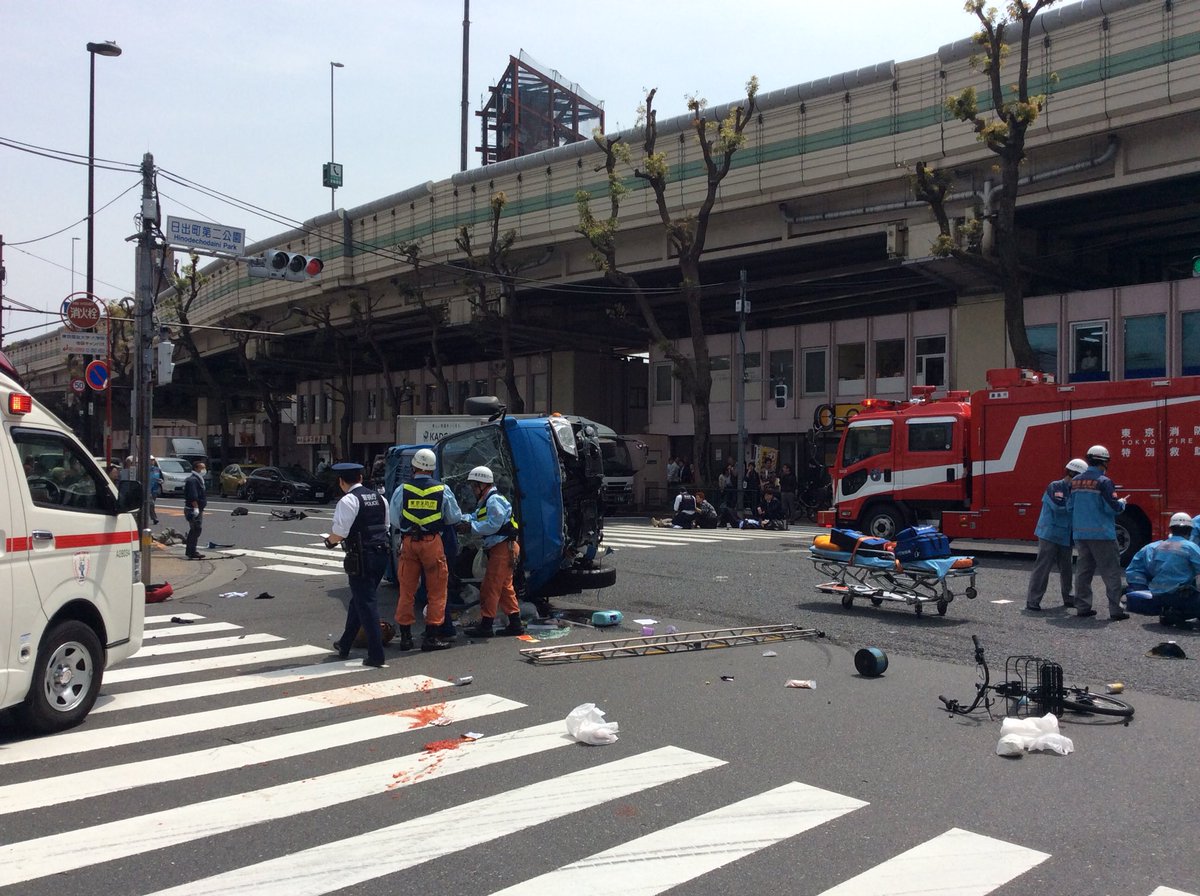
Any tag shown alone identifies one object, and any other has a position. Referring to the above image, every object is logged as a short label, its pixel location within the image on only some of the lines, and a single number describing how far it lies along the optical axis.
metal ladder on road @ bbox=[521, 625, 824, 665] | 8.99
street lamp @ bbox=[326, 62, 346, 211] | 49.59
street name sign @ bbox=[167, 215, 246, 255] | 15.53
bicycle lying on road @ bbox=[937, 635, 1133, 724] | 6.89
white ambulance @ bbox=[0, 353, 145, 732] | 6.08
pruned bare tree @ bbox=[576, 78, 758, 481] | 30.39
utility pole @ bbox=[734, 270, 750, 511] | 29.00
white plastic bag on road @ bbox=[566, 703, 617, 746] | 6.32
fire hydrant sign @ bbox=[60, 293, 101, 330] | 17.25
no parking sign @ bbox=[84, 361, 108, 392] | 16.56
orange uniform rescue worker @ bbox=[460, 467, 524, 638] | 9.83
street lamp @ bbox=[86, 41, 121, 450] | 27.97
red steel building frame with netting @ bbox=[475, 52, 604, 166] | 54.97
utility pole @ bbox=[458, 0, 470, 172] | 52.41
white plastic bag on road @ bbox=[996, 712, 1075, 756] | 6.11
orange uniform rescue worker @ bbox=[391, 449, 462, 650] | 9.22
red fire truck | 16.16
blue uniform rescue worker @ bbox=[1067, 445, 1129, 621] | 11.11
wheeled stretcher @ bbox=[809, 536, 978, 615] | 11.20
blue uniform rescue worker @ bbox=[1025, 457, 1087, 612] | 11.75
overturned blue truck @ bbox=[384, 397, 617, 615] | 10.79
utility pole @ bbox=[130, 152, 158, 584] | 14.26
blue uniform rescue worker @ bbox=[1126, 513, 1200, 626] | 10.39
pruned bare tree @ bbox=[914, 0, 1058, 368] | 22.34
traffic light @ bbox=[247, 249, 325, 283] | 17.20
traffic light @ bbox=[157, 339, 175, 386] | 15.56
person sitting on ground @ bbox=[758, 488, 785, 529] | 26.44
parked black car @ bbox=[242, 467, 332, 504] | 41.25
